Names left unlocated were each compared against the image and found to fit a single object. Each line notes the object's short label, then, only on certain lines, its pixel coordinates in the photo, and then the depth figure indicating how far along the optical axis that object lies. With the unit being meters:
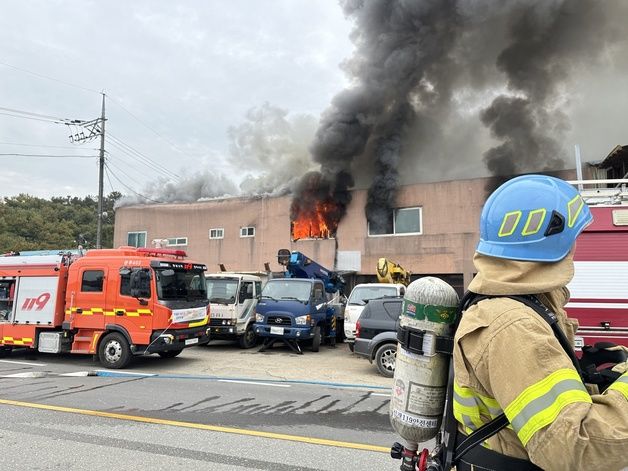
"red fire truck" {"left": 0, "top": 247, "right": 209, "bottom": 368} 9.38
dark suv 9.11
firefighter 1.11
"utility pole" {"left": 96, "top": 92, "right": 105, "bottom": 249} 19.72
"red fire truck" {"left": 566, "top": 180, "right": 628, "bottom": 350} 4.50
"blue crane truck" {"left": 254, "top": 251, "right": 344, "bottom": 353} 11.94
